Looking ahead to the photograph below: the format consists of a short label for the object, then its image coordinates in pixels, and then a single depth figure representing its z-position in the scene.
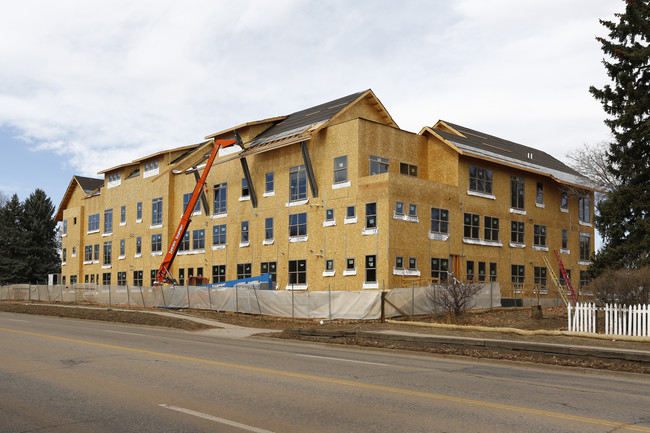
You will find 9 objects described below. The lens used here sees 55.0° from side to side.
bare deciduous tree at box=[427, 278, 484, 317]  27.09
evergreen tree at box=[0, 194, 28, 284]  76.62
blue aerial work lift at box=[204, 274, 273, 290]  38.19
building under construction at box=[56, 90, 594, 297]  36.09
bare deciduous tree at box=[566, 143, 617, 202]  40.81
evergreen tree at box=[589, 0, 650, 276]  30.47
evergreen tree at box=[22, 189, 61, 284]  78.25
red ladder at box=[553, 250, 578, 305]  42.55
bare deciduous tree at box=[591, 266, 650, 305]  22.14
